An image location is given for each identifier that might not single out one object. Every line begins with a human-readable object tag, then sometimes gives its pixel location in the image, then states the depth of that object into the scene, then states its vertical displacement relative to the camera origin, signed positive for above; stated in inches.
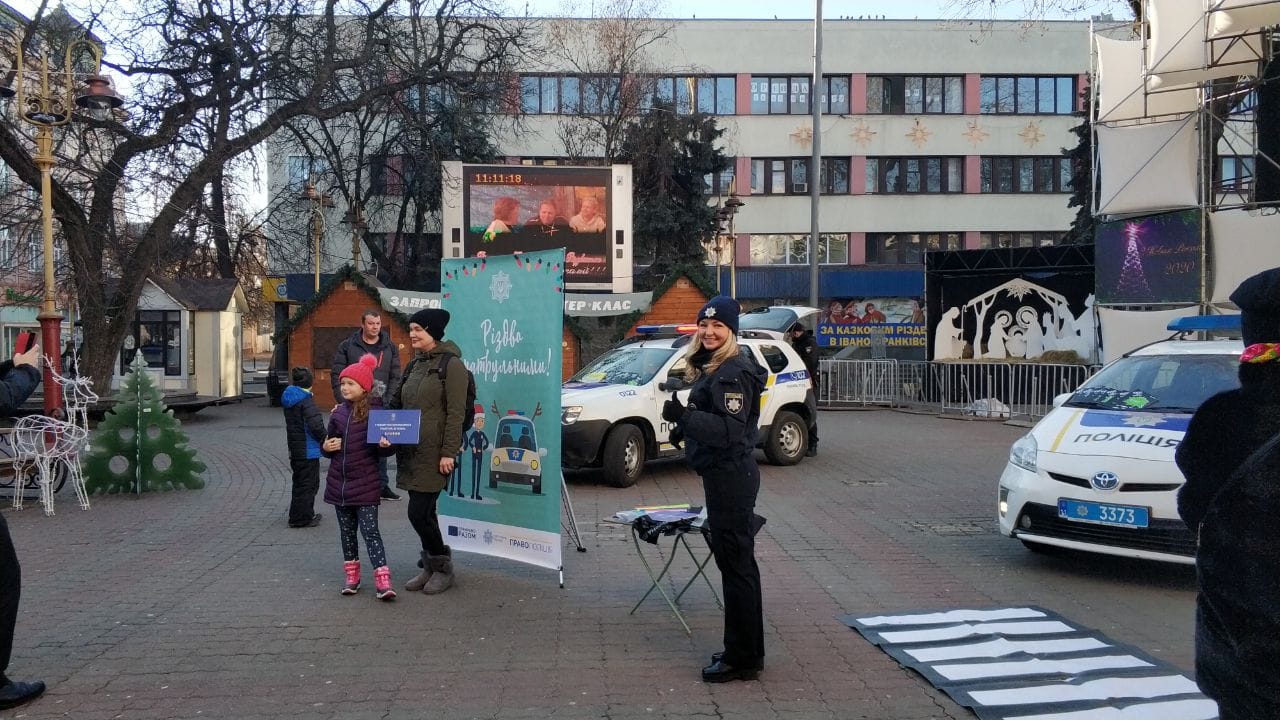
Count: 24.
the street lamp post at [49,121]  465.7 +102.2
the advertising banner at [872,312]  1740.9 +43.6
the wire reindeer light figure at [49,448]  394.3 -42.4
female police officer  195.6 -30.0
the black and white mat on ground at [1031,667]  180.7 -65.8
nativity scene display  1024.2 +10.5
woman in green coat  259.4 -19.6
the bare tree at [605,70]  1512.1 +405.4
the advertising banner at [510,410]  266.4 -19.3
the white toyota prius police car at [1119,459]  259.9 -33.2
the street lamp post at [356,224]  1202.6 +139.9
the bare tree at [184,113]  714.2 +168.5
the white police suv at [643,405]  459.5 -31.9
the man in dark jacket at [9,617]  184.4 -50.3
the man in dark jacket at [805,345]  623.8 -4.6
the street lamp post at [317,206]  1114.7 +159.0
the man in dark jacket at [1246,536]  78.5 -15.9
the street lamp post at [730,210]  1201.4 +160.0
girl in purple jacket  255.6 -33.0
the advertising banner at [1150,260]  707.4 +55.1
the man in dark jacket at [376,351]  422.9 -5.0
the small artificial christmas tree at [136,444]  439.8 -45.3
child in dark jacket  370.0 -40.2
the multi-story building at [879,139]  1740.9 +342.6
